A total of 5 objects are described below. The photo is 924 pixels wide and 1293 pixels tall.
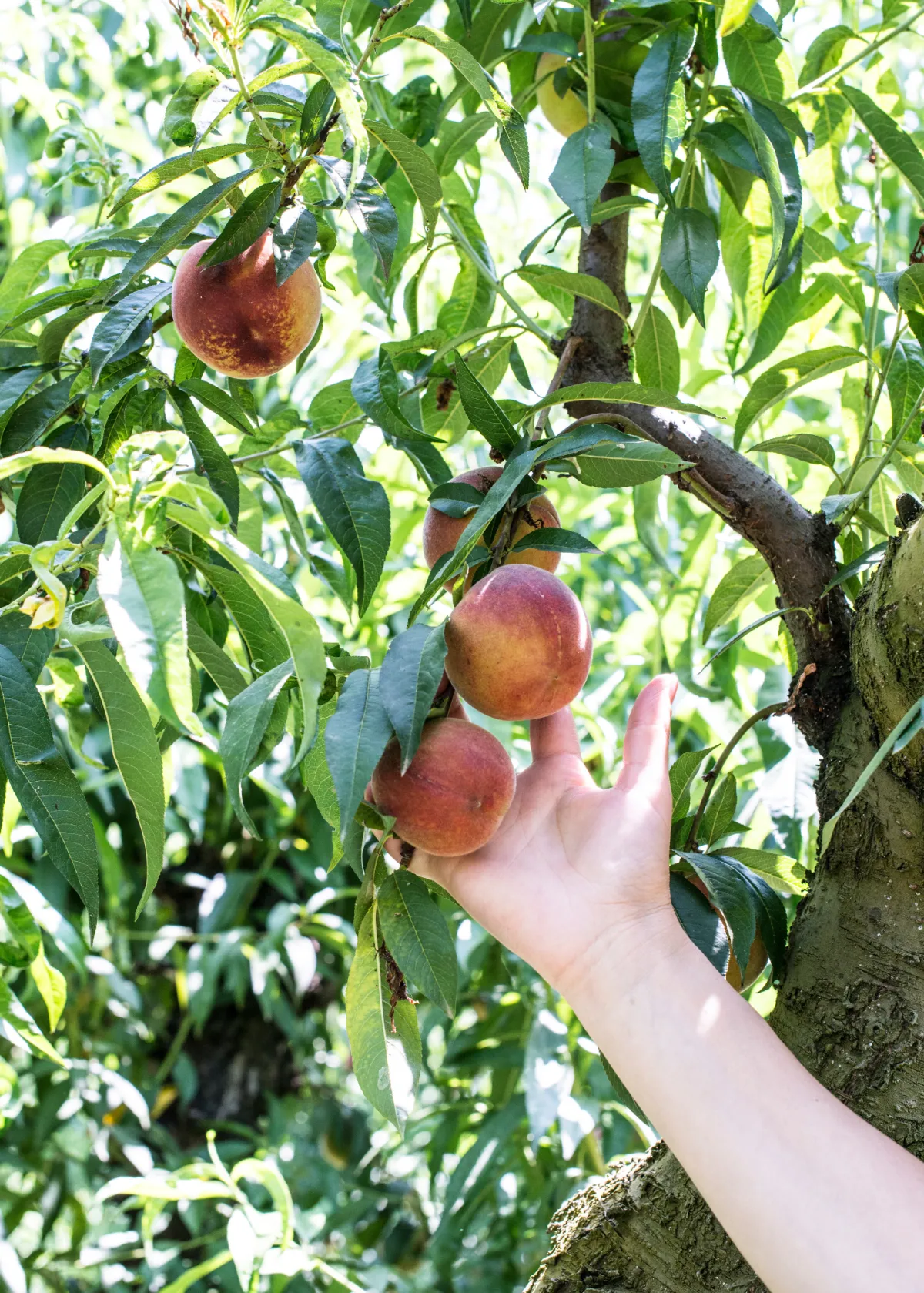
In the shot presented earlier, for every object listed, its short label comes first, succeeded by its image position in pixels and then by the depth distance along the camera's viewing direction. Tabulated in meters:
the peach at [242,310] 0.99
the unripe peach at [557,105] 1.32
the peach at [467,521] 1.03
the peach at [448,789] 0.87
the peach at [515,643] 0.88
